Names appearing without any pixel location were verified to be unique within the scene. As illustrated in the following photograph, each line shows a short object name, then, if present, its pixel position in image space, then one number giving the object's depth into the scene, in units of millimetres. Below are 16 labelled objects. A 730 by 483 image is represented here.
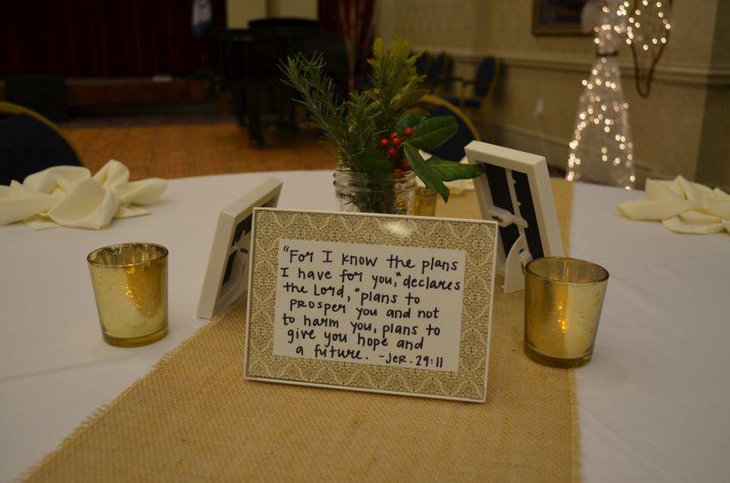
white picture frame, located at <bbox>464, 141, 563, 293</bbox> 806
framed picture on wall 4918
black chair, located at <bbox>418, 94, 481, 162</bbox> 1949
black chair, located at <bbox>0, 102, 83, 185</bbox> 1663
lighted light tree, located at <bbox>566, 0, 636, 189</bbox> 4016
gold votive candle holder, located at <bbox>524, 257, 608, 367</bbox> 688
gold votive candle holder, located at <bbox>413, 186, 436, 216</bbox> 1076
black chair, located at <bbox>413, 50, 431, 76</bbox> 7011
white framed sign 661
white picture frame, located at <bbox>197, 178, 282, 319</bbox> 794
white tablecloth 602
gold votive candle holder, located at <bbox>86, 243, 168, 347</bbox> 735
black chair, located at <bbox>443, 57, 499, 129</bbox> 5895
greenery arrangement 776
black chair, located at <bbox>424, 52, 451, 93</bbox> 6961
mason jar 802
